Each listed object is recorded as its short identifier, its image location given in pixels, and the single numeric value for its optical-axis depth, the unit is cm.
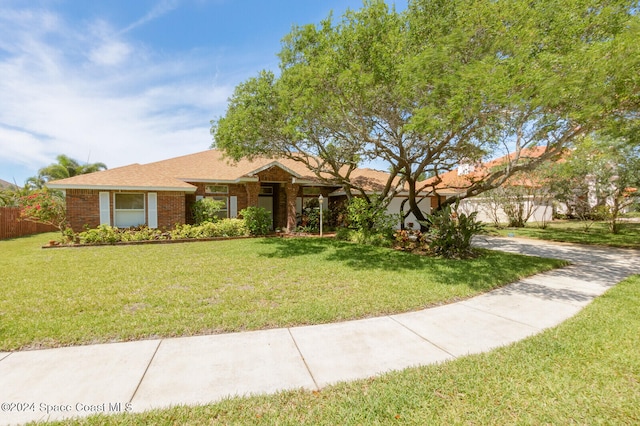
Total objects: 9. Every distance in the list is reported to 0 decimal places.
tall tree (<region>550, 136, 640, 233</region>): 1425
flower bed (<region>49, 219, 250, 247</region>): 1201
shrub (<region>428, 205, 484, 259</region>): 974
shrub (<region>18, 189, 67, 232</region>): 1232
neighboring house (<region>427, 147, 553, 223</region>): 2072
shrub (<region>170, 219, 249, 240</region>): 1341
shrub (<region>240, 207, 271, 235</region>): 1486
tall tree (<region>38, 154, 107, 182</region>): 2108
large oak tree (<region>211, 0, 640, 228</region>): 600
